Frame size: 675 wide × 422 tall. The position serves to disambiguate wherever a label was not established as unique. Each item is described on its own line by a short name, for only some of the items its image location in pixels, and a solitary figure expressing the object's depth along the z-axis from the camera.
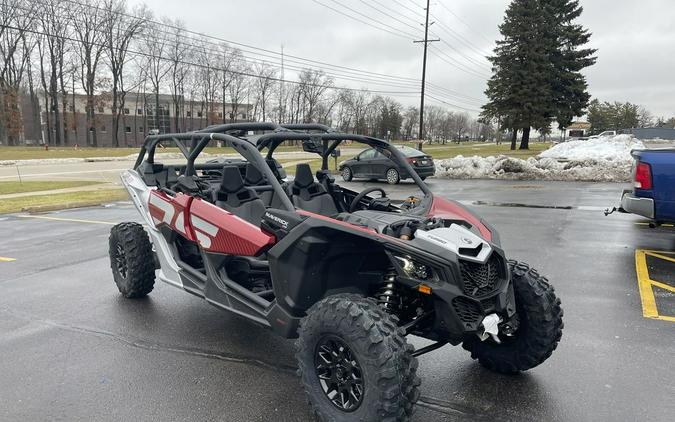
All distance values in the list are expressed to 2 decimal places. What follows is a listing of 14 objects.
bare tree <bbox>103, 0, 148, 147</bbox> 61.75
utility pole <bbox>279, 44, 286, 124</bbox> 87.50
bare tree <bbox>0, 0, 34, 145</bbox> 52.97
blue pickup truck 6.73
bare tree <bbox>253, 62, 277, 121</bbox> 81.56
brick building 72.75
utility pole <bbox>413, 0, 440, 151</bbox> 34.28
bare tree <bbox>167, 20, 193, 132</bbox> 63.99
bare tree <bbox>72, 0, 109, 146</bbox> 60.19
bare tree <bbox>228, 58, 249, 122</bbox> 79.06
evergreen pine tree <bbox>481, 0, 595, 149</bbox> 39.16
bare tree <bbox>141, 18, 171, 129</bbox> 64.18
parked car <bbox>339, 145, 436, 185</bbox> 19.09
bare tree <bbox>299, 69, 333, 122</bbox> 83.50
